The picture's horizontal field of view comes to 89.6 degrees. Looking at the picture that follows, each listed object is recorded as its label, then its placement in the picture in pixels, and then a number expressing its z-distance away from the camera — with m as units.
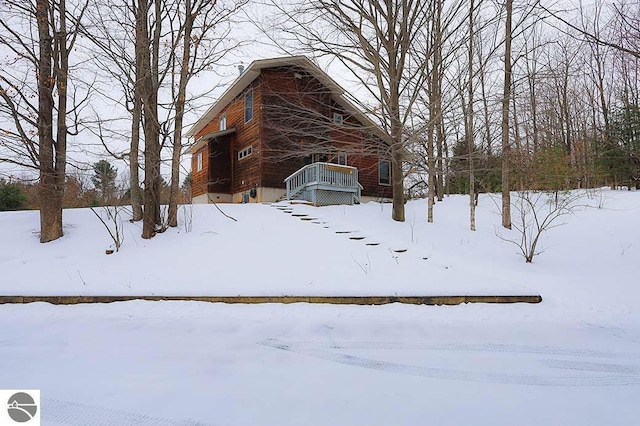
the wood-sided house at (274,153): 11.36
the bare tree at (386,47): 8.44
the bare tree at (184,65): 7.14
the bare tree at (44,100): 6.44
